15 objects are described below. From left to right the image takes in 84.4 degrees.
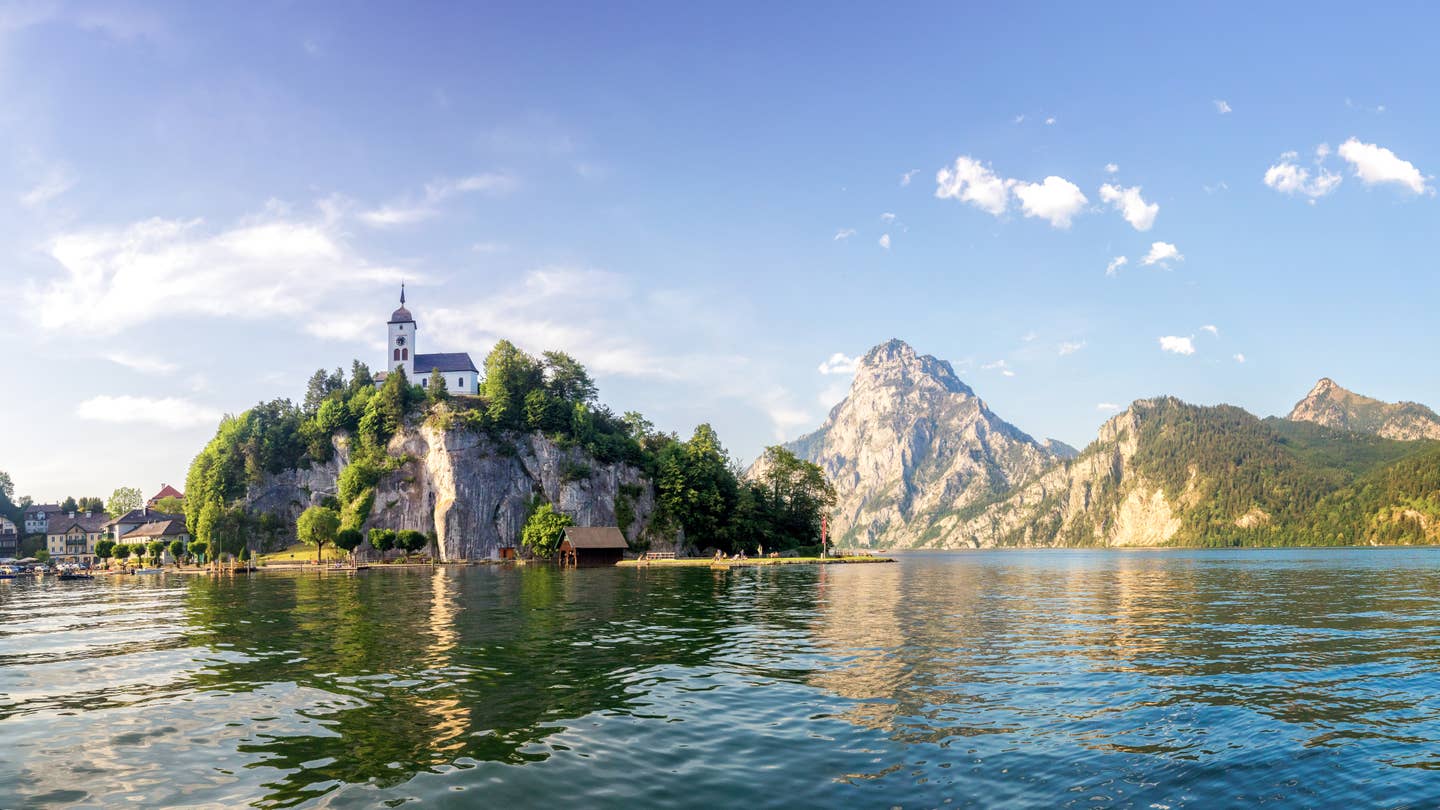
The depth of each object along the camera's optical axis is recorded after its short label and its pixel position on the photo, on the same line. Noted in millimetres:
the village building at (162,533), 161375
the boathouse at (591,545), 131000
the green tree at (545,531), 147625
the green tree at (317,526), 137500
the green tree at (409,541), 144000
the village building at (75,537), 191500
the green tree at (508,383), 172462
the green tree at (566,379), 185000
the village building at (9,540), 193625
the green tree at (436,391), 175250
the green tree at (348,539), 127150
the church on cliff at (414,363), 193875
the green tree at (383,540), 137125
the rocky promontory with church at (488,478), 160500
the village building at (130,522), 178375
